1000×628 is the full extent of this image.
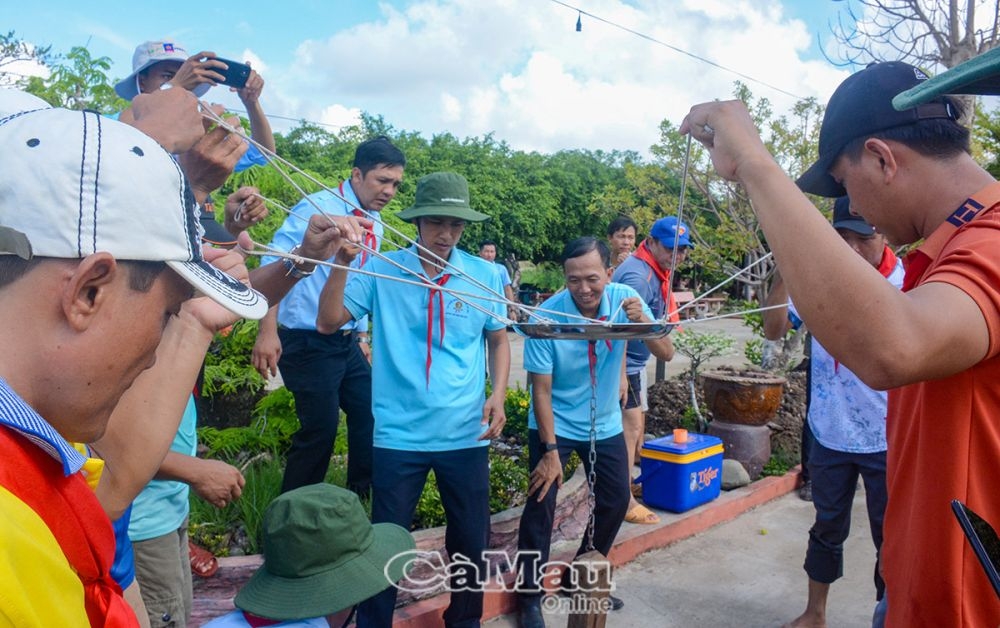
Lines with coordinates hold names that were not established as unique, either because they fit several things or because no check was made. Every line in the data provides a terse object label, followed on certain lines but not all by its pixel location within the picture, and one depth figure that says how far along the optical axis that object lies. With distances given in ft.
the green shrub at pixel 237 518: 12.42
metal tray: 7.30
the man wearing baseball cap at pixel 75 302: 2.99
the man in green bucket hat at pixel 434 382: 10.66
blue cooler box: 16.58
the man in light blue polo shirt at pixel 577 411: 12.34
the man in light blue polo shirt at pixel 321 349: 12.89
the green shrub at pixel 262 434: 15.52
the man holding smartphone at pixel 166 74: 8.57
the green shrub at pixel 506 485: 15.07
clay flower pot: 19.47
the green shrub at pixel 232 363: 16.84
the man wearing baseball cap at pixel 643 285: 16.02
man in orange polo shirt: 3.84
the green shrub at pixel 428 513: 13.85
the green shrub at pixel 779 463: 19.93
